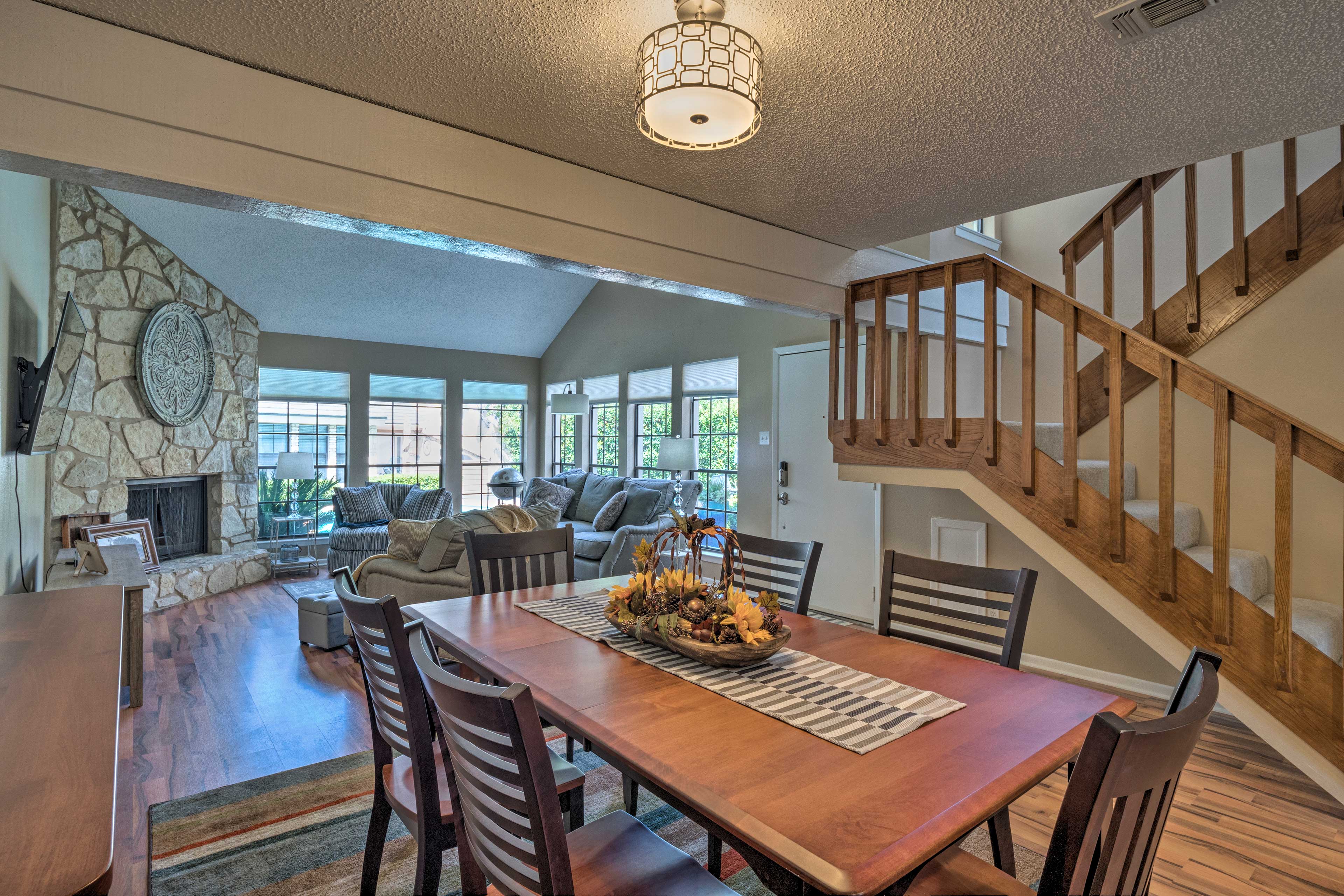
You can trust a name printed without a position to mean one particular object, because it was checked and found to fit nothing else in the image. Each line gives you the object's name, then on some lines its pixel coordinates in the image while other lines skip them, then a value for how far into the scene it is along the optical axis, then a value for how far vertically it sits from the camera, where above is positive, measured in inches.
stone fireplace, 185.3 +7.4
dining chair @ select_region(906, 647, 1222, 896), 34.9 -18.5
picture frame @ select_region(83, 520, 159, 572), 188.7 -24.9
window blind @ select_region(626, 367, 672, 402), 280.4 +26.7
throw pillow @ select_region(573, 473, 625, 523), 267.7 -17.2
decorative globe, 314.5 -14.9
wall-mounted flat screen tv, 114.8 +10.3
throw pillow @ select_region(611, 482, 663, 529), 235.8 -19.4
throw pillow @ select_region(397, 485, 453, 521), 281.9 -22.8
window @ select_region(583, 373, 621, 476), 312.3 +11.5
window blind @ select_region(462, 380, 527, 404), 344.2 +29.2
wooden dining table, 38.7 -21.4
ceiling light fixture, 65.7 +35.6
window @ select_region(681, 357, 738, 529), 250.5 +6.9
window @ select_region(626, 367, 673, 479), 282.2 +15.1
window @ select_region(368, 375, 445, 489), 315.6 +8.6
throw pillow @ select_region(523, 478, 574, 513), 273.7 -17.8
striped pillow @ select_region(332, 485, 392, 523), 271.0 -21.8
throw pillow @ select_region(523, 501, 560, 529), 172.7 -16.5
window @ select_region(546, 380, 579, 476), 343.3 +4.6
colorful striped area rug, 81.2 -50.3
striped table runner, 52.9 -20.9
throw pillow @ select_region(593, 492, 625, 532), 243.9 -22.3
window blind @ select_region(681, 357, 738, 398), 248.5 +26.7
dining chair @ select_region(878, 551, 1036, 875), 71.5 -18.1
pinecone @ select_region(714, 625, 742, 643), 65.5 -17.4
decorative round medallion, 211.6 +27.3
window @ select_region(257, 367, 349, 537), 282.0 +6.8
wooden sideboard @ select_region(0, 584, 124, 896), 33.7 -20.2
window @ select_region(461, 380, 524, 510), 345.7 +7.7
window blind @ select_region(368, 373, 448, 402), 314.8 +28.2
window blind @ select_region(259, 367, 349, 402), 284.4 +26.7
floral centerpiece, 65.0 -15.9
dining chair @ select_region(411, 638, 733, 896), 40.3 -23.7
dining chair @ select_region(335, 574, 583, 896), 59.4 -28.5
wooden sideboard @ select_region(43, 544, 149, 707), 133.3 -29.8
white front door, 196.2 -15.5
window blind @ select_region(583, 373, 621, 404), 310.3 +28.2
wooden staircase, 87.6 -2.4
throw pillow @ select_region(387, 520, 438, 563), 156.6 -20.2
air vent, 68.1 +43.8
